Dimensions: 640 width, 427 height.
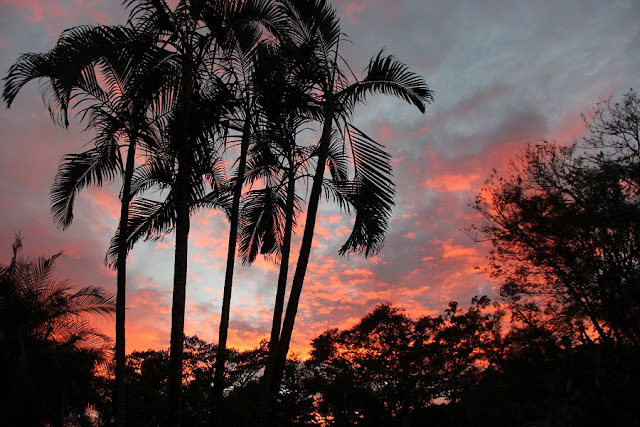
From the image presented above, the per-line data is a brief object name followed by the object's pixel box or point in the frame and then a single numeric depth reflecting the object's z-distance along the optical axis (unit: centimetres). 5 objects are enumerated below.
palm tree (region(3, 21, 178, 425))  712
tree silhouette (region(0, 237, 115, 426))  1348
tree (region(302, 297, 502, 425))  2366
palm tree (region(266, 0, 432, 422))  790
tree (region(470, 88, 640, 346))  1547
